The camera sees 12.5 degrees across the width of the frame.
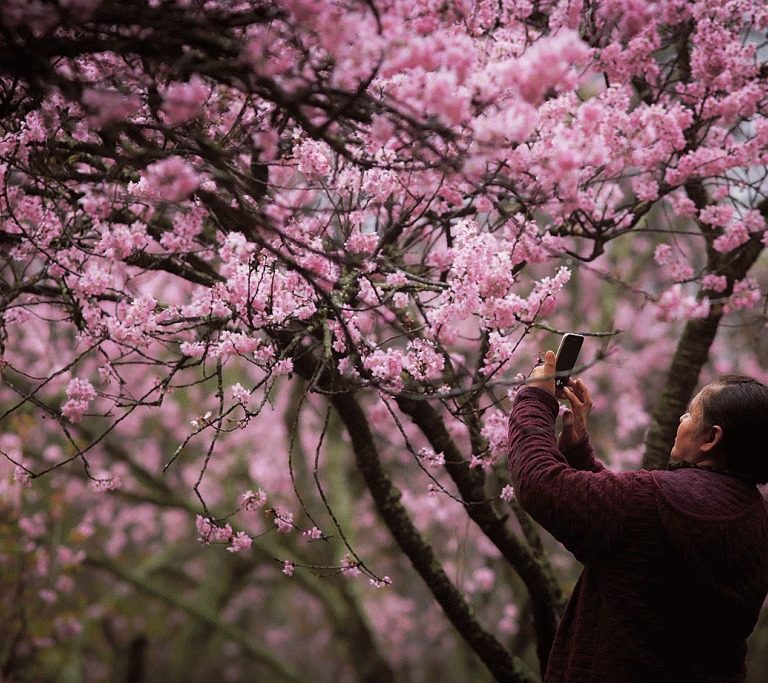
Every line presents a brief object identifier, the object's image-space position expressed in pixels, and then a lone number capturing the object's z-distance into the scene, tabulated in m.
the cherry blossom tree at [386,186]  8.47
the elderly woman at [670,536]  8.48
